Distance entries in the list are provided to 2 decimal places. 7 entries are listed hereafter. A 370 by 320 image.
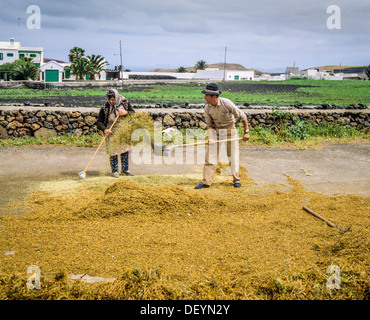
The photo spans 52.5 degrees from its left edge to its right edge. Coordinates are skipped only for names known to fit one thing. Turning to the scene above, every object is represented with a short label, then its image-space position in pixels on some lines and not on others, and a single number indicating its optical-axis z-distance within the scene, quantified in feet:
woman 24.22
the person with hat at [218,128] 22.21
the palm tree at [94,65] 207.00
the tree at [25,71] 149.79
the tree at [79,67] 198.39
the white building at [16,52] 199.00
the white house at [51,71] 197.67
